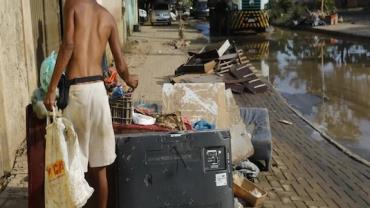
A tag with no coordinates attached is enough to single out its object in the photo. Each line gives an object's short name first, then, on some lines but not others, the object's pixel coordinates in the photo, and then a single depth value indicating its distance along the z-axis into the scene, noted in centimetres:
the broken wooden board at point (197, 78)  1220
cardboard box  524
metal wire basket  453
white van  4456
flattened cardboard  594
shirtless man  388
